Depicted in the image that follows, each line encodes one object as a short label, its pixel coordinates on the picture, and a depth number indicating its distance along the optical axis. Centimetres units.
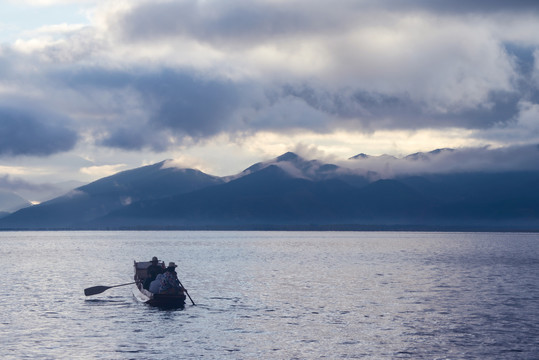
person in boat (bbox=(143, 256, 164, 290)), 6122
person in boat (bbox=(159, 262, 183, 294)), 5731
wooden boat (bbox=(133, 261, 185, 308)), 5741
